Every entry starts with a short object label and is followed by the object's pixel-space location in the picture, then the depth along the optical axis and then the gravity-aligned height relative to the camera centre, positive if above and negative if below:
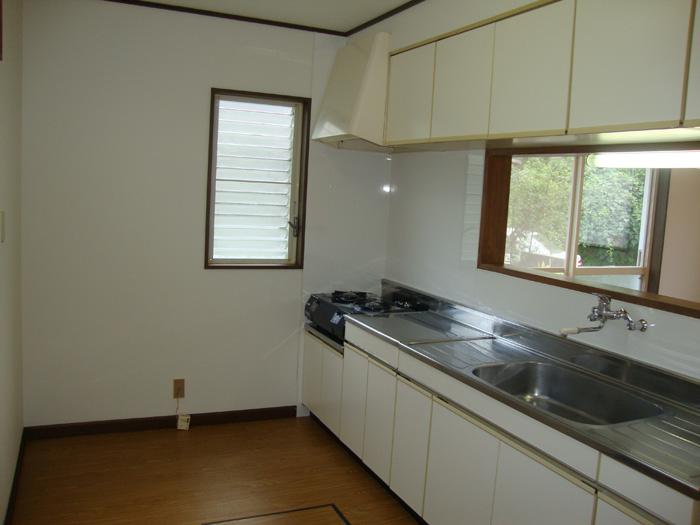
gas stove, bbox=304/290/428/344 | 3.65 -0.58
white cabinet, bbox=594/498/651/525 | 1.74 -0.83
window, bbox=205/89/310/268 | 3.93 +0.16
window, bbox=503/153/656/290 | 4.74 +0.04
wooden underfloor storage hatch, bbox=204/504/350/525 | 2.92 -1.47
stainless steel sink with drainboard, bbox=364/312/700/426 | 2.30 -0.63
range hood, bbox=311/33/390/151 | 3.34 +0.63
